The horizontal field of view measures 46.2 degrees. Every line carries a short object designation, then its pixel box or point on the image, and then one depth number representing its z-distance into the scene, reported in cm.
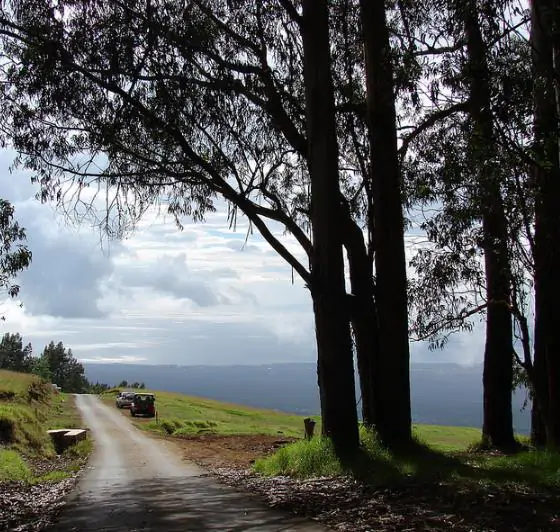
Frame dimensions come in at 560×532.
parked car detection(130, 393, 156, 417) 4338
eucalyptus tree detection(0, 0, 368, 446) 1173
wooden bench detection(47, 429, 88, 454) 2370
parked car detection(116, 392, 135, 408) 5194
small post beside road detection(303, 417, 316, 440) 1750
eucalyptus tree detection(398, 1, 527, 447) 854
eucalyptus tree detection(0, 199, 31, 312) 1379
